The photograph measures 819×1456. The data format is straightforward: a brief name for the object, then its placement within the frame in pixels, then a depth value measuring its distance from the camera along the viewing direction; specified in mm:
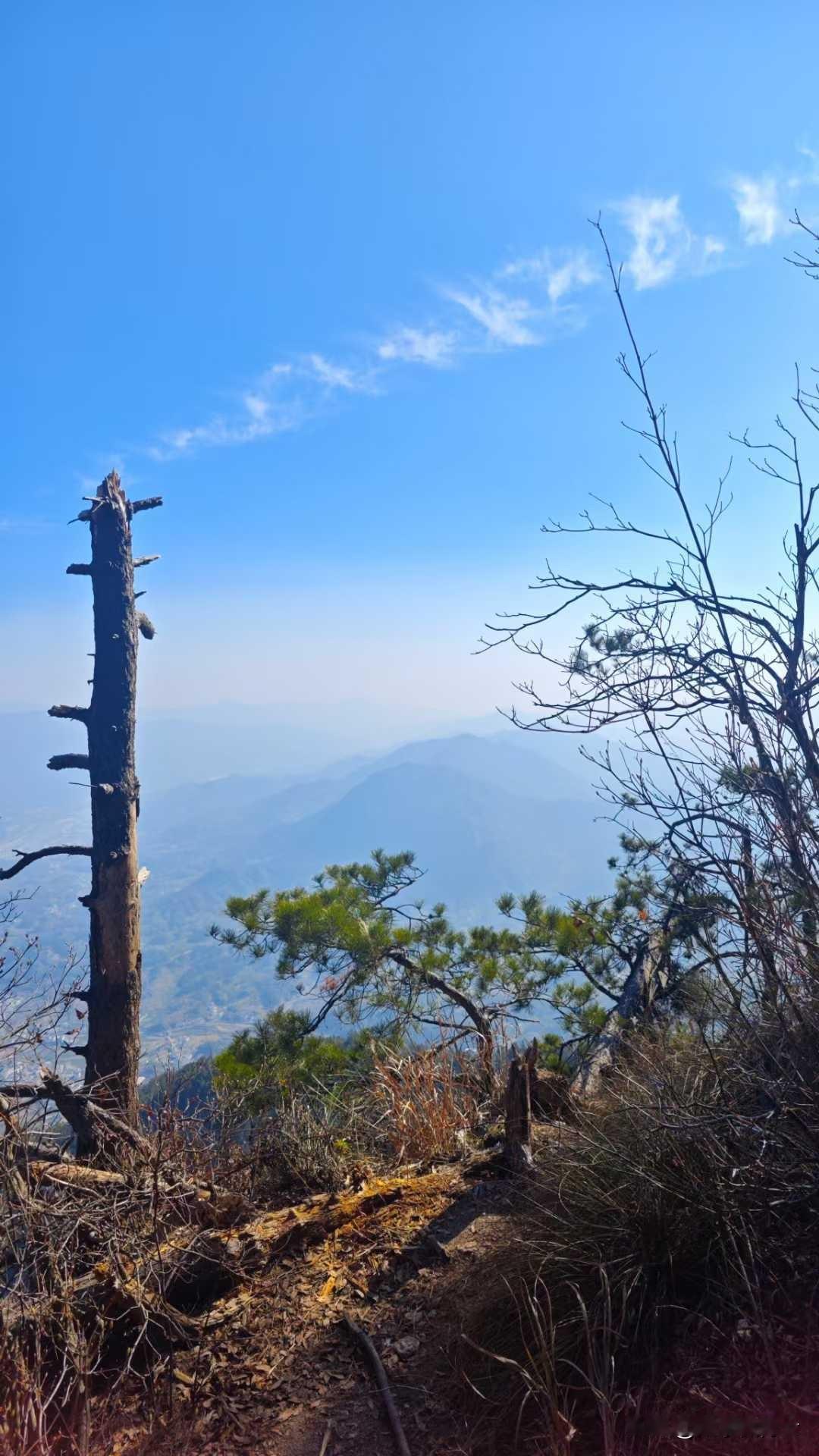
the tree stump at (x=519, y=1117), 4199
